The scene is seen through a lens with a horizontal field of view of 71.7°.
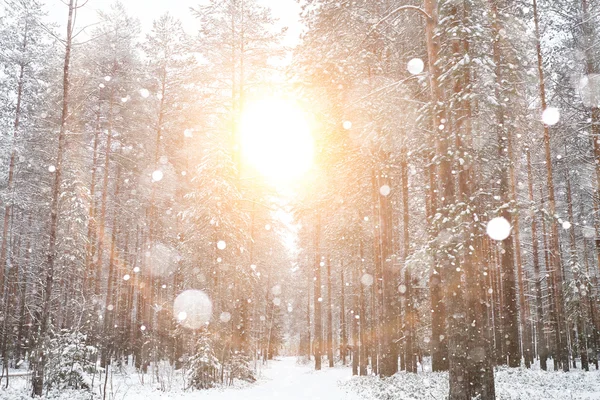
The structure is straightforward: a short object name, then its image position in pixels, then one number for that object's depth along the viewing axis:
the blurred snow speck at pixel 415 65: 15.30
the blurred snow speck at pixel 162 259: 24.66
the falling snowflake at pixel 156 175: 20.70
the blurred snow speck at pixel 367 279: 24.55
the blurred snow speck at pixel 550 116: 16.89
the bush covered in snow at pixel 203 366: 14.61
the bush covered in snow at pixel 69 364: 12.12
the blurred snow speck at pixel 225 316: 16.89
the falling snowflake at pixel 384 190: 15.72
